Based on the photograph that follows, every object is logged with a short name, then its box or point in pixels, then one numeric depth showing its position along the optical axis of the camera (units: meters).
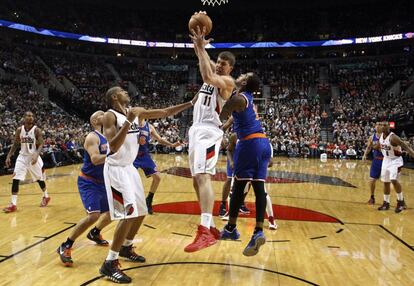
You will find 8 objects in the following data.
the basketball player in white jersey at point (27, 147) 7.75
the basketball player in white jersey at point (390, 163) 8.35
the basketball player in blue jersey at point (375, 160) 8.95
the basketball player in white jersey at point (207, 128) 3.99
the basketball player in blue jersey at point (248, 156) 4.42
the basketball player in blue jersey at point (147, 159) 7.16
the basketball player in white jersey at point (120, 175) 4.03
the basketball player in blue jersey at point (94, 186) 4.75
